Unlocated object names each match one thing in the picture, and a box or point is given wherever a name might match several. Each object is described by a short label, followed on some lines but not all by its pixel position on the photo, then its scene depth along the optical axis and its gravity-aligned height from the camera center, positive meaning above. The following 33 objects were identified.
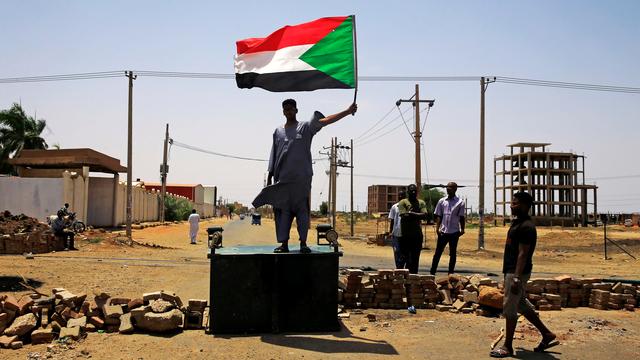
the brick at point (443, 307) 8.27 -1.51
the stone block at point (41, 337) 6.31 -1.54
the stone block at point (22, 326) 6.34 -1.44
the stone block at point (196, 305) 6.90 -1.27
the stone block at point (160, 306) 6.80 -1.28
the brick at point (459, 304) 8.27 -1.47
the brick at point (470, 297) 8.37 -1.37
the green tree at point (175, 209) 60.13 -0.89
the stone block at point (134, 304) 7.06 -1.30
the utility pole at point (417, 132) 27.66 +3.67
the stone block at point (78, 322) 6.61 -1.45
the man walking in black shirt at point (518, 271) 5.80 -0.68
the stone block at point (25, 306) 6.81 -1.29
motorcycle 24.08 -1.23
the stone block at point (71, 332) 6.35 -1.51
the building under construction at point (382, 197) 113.25 +1.47
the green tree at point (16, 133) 41.28 +4.85
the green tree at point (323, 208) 113.27 -1.03
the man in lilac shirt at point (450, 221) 10.13 -0.29
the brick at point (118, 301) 7.21 -1.30
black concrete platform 6.55 -1.05
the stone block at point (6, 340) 6.15 -1.56
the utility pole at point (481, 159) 25.58 +2.08
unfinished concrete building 70.00 +3.01
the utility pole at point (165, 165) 46.50 +2.96
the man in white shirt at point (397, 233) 10.01 -0.53
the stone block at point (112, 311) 6.80 -1.35
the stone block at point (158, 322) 6.60 -1.42
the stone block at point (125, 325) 6.58 -1.47
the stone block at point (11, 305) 6.69 -1.26
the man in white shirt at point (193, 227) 27.59 -1.28
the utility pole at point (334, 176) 39.44 +2.26
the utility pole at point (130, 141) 25.50 +2.66
